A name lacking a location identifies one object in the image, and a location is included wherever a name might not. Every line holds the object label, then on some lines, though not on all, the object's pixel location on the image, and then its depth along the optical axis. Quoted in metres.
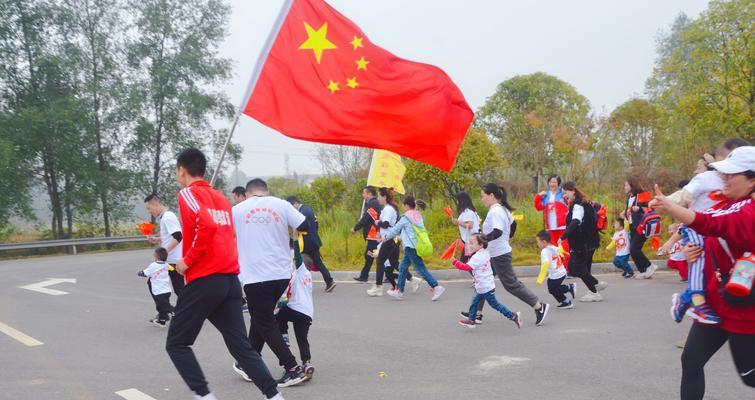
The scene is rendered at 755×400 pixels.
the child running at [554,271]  8.51
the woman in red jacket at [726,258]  3.34
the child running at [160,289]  8.45
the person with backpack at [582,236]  9.53
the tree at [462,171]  18.08
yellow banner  13.66
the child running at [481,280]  7.70
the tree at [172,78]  29.39
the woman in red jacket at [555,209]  10.95
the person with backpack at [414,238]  10.11
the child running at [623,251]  11.84
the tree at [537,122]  25.73
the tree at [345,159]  32.03
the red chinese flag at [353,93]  6.61
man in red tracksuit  4.54
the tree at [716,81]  20.39
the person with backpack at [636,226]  10.80
